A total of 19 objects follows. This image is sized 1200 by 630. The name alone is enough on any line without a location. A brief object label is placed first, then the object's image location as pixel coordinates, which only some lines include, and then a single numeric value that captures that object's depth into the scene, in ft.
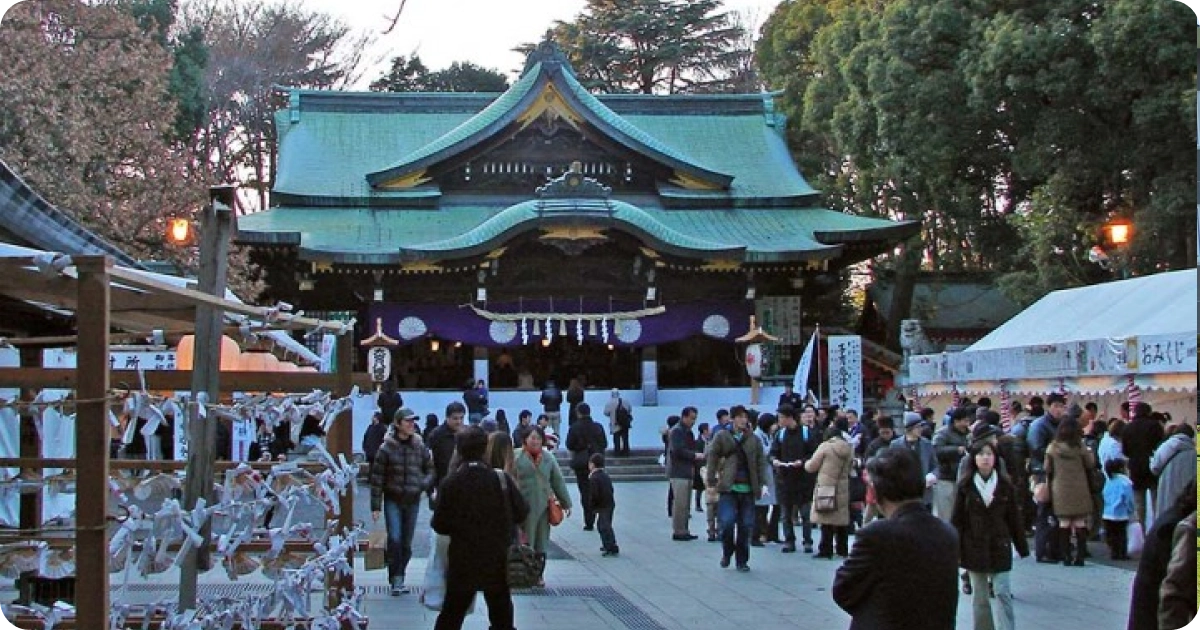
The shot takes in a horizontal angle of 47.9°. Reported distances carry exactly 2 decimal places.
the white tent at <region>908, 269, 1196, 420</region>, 47.91
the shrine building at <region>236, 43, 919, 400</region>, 94.38
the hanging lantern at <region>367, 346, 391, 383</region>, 89.20
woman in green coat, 37.58
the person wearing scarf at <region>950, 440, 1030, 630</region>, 27.02
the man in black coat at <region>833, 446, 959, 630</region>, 15.51
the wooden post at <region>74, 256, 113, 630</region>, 15.39
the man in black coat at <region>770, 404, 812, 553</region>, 46.65
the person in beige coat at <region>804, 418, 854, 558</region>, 42.29
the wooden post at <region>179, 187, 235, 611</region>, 20.42
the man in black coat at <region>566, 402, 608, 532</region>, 51.67
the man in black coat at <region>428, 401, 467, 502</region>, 41.14
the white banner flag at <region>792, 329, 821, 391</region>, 75.20
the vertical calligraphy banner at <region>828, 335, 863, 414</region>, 78.54
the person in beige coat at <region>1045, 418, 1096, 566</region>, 41.22
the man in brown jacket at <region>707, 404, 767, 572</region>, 41.01
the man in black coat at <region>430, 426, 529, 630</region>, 24.02
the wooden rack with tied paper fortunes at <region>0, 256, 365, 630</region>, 15.40
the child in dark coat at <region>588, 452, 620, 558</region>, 44.83
